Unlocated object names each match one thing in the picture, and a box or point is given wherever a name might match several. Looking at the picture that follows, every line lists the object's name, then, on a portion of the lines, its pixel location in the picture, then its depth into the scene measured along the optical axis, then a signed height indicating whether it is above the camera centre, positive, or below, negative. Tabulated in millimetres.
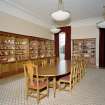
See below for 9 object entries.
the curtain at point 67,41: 7929 +914
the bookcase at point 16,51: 4773 +105
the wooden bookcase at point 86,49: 7208 +269
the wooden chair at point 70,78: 2946 -792
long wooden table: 2531 -522
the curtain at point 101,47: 6816 +368
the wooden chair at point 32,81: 2477 -777
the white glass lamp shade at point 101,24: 4154 +1190
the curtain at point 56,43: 8444 +797
